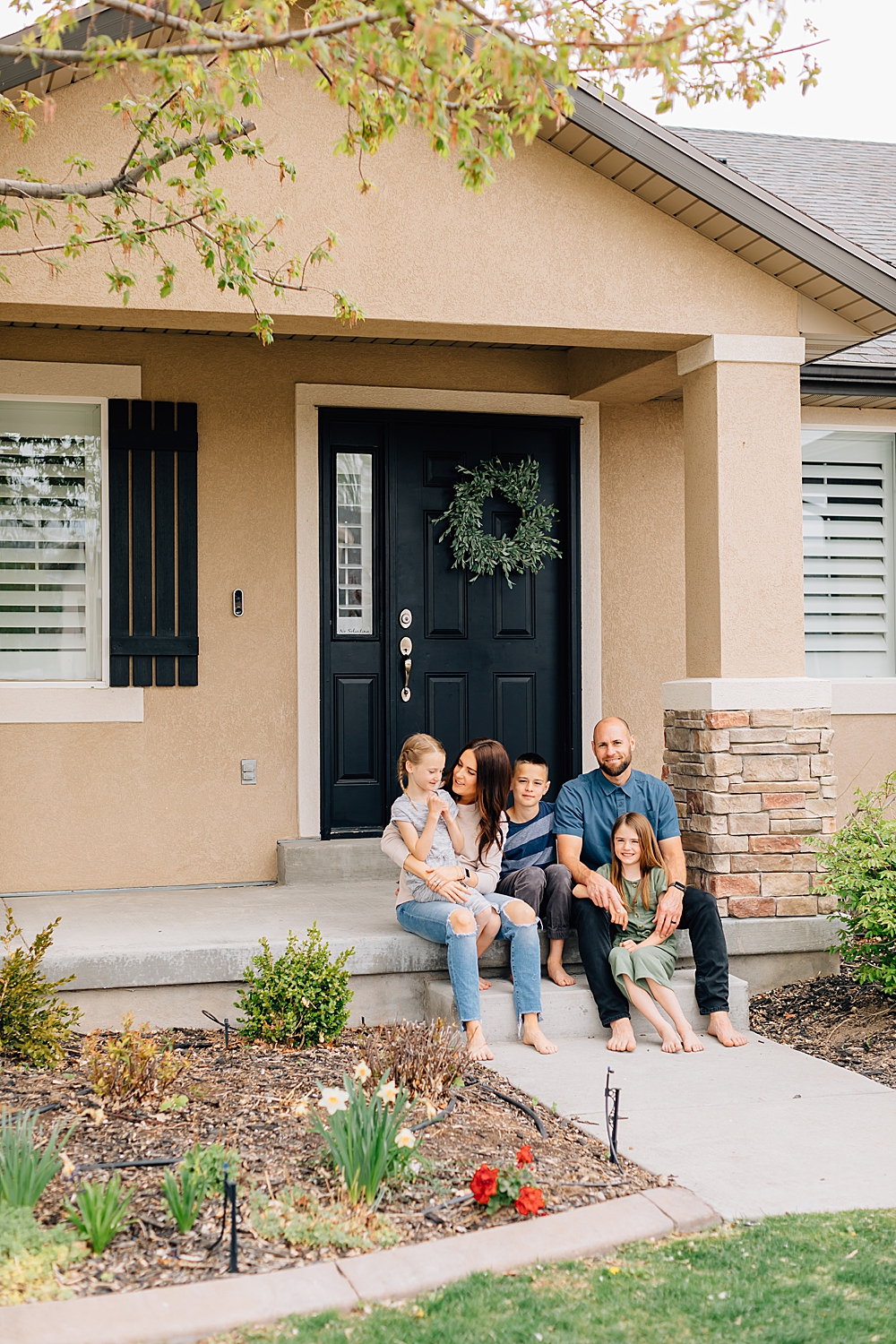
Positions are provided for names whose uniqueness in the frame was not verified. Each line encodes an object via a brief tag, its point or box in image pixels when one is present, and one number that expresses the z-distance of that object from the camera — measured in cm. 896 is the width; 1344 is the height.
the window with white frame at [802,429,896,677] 820
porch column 587
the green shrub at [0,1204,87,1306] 287
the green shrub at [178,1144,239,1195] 332
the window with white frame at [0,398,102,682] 673
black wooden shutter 676
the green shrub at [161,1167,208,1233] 314
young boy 549
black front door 716
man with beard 525
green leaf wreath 727
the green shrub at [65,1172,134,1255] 304
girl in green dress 520
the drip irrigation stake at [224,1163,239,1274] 297
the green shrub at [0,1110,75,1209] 314
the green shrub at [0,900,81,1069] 448
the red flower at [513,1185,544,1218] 328
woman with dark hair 500
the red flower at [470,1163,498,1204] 329
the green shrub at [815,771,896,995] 535
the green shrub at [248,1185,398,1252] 313
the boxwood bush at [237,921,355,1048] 484
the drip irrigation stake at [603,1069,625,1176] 375
